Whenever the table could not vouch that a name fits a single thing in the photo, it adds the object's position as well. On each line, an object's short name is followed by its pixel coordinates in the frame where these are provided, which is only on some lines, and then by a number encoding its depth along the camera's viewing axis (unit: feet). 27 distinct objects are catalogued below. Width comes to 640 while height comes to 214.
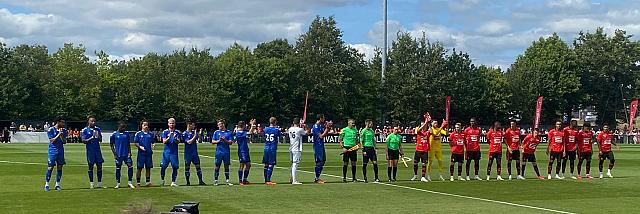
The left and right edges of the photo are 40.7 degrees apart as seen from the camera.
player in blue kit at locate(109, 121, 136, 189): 74.59
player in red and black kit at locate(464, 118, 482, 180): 87.04
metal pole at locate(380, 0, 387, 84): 246.06
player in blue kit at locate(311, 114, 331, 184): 81.15
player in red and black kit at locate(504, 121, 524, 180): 88.84
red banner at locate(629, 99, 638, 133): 235.81
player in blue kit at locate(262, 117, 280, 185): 79.61
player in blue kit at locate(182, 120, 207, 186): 77.41
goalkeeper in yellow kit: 86.74
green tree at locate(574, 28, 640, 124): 338.34
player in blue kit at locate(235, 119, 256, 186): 78.79
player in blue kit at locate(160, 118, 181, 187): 76.13
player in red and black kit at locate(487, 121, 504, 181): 88.17
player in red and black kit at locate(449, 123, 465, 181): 85.92
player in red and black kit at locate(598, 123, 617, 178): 92.30
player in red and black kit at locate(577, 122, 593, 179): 91.40
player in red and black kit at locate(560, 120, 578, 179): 91.35
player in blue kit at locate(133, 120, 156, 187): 75.05
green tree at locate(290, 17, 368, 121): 281.95
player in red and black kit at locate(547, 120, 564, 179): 90.43
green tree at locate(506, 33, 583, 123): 315.17
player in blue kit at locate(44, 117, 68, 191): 71.15
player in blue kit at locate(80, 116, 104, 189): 72.90
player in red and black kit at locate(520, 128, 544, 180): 89.25
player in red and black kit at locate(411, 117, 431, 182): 84.69
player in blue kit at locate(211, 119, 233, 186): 78.40
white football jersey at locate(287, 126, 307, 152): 82.07
